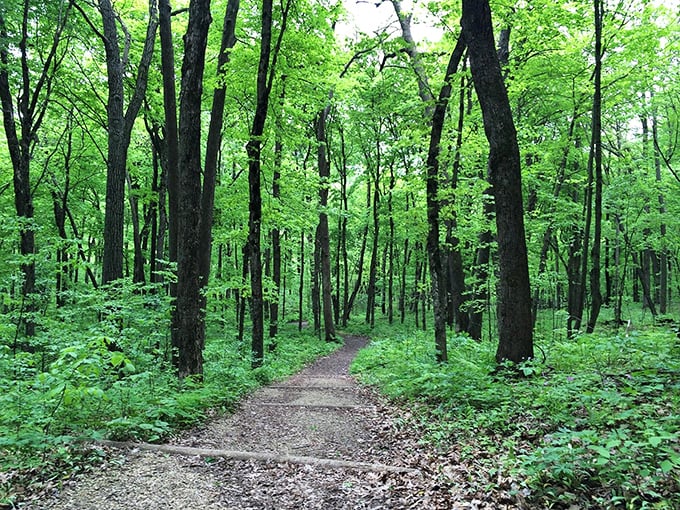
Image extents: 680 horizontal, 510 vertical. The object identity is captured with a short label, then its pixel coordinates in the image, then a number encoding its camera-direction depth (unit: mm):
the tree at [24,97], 10961
